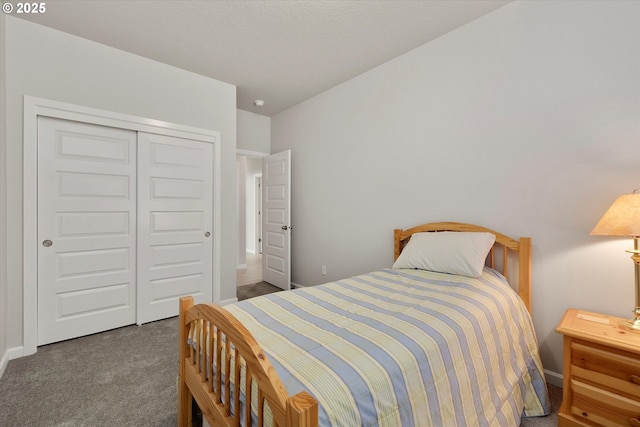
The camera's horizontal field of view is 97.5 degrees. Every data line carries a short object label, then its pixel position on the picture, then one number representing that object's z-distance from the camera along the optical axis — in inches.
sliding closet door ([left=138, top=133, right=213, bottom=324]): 113.4
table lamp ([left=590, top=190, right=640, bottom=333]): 55.0
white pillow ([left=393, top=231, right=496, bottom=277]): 79.0
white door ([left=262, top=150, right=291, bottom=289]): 157.2
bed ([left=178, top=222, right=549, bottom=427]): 35.1
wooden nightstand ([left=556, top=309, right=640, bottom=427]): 52.1
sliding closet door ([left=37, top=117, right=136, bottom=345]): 94.3
